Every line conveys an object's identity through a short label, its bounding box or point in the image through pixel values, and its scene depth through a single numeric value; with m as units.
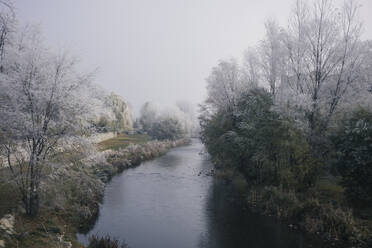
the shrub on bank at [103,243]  11.35
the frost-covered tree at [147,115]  80.00
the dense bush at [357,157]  13.20
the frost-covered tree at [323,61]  18.72
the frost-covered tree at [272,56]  22.72
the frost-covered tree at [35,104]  11.02
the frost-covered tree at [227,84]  25.97
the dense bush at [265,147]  16.91
